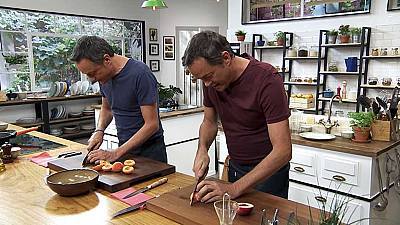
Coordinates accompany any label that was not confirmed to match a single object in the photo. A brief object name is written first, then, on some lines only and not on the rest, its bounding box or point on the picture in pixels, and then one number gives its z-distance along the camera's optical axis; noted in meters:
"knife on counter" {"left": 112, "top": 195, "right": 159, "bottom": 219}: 1.36
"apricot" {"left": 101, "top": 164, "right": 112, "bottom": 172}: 1.75
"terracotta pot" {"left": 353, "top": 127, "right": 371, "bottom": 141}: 2.75
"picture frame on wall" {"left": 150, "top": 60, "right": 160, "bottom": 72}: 8.07
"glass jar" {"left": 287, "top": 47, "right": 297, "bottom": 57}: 6.02
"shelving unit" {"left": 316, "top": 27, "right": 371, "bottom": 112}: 5.32
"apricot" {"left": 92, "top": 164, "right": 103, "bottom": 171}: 1.76
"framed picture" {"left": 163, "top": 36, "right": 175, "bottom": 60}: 8.20
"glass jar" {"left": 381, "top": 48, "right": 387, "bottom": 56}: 5.16
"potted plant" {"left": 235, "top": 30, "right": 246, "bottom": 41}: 6.38
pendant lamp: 4.16
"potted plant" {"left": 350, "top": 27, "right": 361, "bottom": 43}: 5.32
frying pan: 2.31
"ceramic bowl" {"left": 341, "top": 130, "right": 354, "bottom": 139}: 2.90
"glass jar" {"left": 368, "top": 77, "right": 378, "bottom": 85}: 5.28
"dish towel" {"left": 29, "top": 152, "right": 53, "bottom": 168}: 2.06
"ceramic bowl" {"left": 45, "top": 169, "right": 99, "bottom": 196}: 1.49
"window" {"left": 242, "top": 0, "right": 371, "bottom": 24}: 5.45
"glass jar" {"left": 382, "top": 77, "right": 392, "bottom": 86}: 5.14
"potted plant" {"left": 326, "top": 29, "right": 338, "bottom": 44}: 5.52
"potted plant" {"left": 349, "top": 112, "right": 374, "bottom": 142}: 2.76
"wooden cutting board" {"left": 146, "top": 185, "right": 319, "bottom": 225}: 1.24
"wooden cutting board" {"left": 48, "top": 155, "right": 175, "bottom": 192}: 1.60
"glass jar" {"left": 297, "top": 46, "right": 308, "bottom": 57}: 5.89
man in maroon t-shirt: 1.42
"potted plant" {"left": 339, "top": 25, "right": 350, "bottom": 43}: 5.40
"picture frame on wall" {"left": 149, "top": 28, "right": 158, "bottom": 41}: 8.01
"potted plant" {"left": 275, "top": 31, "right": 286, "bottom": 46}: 6.06
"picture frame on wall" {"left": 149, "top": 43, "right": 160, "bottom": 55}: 8.03
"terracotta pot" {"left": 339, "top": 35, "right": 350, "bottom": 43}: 5.43
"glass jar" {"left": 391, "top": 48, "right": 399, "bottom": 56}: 5.05
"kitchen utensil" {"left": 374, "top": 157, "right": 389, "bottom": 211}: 2.59
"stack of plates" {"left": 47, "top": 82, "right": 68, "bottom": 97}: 6.10
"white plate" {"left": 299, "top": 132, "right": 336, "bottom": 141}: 2.85
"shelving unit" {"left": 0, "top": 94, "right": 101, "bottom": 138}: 5.73
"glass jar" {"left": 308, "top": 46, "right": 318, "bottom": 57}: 5.86
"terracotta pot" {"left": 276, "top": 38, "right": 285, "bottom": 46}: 6.11
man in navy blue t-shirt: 1.90
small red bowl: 1.26
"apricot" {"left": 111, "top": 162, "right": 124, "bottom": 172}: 1.74
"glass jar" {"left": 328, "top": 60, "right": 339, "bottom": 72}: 5.71
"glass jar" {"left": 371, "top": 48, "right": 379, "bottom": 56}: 5.23
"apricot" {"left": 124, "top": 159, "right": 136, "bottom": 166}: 1.81
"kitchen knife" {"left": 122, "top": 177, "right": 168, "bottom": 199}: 1.55
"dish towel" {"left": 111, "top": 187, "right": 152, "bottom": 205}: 1.48
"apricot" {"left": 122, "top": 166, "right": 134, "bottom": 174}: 1.71
